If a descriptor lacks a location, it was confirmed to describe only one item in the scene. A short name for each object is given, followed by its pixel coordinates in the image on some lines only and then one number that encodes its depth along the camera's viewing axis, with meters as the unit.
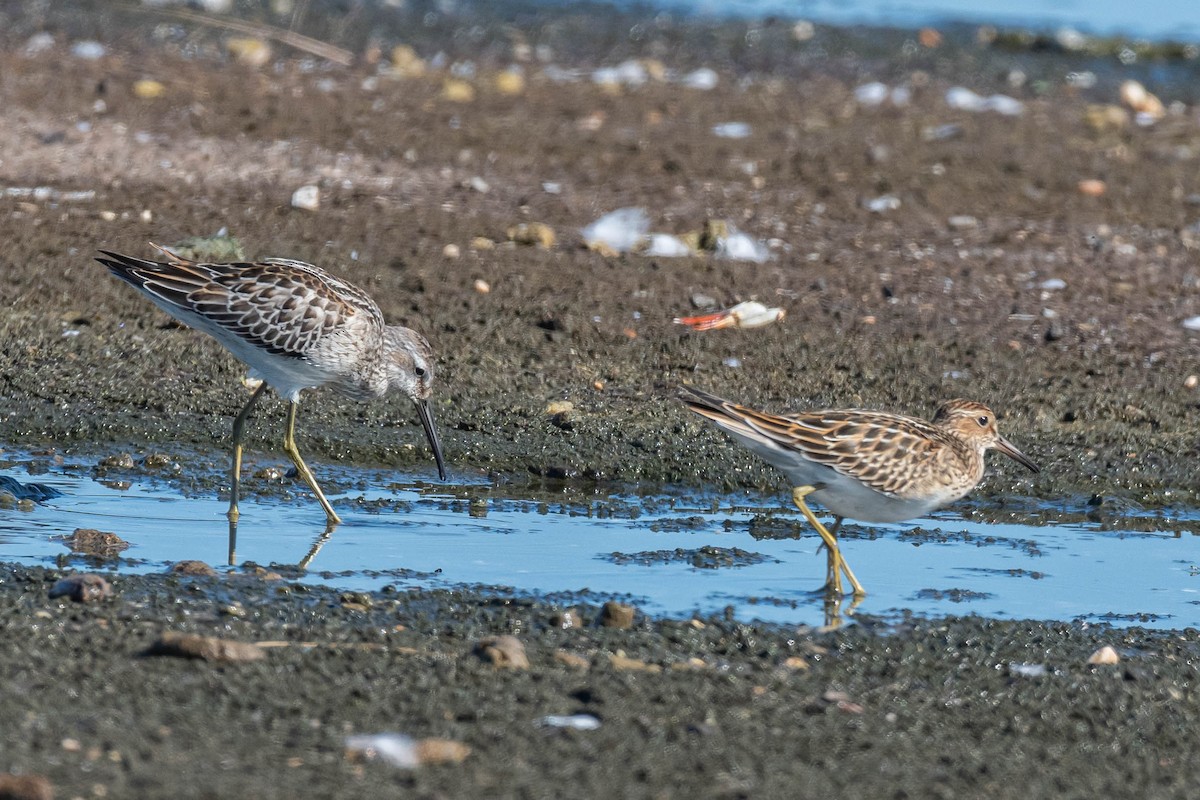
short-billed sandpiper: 7.48
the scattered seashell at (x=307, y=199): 12.29
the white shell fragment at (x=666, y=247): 11.96
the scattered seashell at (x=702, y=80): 17.29
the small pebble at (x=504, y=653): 5.71
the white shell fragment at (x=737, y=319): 10.70
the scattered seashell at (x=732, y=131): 15.23
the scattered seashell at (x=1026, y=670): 6.07
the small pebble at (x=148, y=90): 14.35
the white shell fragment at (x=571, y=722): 5.18
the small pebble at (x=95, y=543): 7.11
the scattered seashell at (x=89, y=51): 15.64
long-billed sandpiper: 8.49
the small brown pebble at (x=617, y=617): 6.37
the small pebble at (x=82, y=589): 6.19
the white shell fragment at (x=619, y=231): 12.12
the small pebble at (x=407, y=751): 4.86
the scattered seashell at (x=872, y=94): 17.16
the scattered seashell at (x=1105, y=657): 6.25
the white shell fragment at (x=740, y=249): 11.98
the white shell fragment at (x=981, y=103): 17.22
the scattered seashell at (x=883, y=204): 13.28
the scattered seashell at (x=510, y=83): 16.34
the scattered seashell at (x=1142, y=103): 17.27
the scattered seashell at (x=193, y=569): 6.73
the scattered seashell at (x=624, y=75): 17.08
